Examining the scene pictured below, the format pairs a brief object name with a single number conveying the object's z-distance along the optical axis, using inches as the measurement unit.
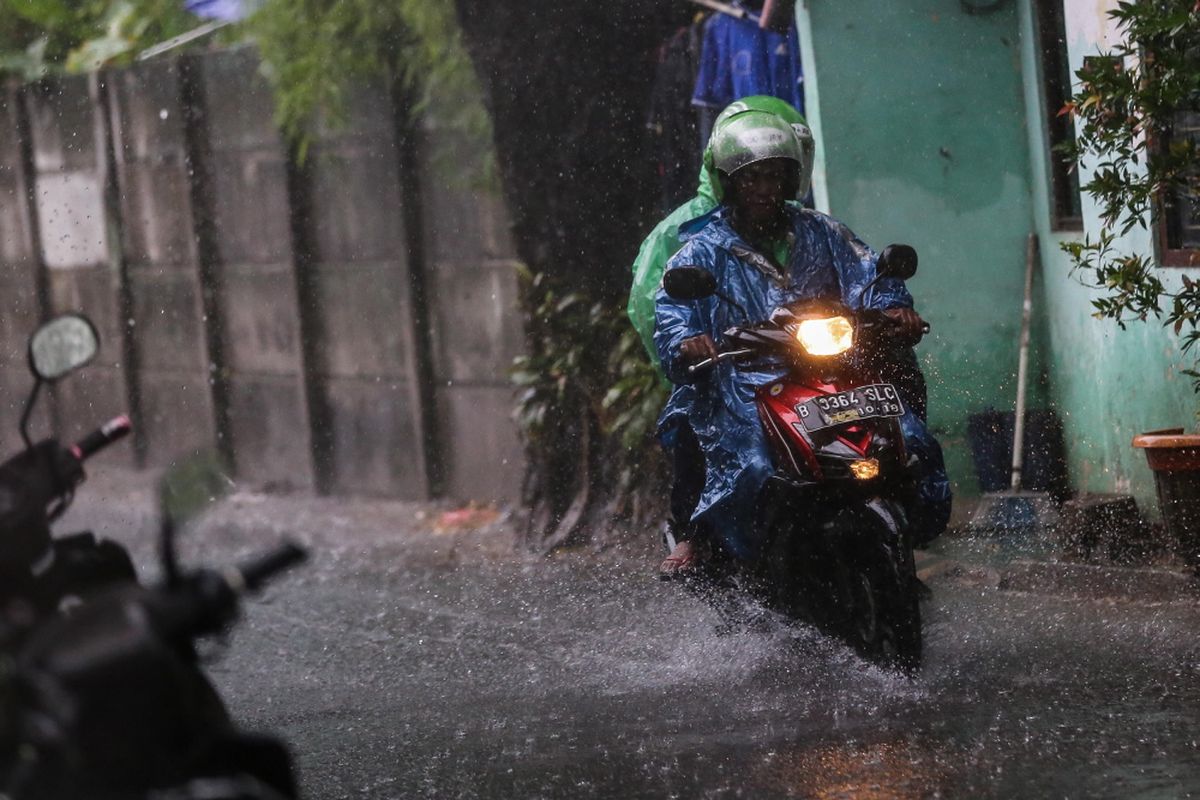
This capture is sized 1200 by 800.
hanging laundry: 752.3
